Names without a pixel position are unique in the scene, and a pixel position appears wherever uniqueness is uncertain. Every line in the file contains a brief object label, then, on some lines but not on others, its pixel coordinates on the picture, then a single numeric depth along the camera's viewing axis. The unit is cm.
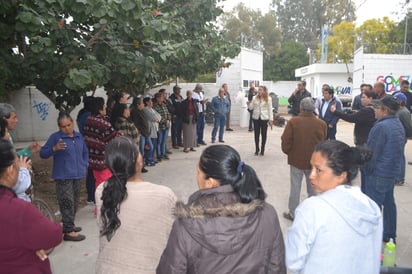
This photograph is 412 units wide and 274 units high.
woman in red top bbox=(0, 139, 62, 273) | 193
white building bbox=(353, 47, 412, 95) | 1830
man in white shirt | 1123
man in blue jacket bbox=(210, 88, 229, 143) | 1158
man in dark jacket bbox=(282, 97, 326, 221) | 473
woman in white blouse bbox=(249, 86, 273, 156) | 905
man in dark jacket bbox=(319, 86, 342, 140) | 776
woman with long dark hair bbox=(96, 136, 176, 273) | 201
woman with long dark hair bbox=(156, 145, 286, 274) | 160
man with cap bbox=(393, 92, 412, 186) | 565
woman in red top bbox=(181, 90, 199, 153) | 1006
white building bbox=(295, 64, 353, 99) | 2747
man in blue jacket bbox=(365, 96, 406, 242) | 391
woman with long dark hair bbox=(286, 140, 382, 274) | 182
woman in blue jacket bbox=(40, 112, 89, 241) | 432
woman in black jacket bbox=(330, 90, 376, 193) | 550
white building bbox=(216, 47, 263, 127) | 1591
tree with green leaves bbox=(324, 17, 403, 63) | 3250
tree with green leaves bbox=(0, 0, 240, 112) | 420
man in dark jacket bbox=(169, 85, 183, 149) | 1025
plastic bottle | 338
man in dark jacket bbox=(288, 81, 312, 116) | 930
